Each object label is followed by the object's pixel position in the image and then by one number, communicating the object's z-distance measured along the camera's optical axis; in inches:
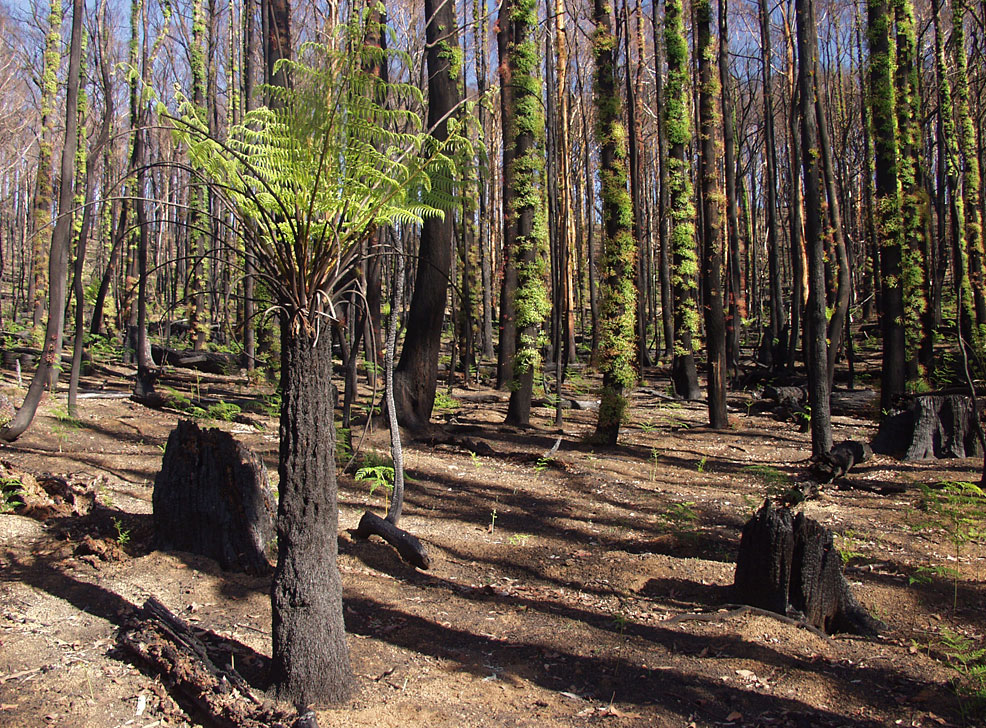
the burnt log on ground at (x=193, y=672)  126.7
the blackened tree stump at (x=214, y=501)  204.1
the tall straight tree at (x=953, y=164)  644.1
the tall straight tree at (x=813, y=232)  335.9
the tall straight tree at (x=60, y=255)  294.7
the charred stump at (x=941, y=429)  354.3
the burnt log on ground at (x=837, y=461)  327.9
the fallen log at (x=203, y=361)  614.5
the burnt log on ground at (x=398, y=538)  224.5
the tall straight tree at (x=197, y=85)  691.4
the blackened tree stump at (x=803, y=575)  180.5
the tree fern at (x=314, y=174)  124.6
